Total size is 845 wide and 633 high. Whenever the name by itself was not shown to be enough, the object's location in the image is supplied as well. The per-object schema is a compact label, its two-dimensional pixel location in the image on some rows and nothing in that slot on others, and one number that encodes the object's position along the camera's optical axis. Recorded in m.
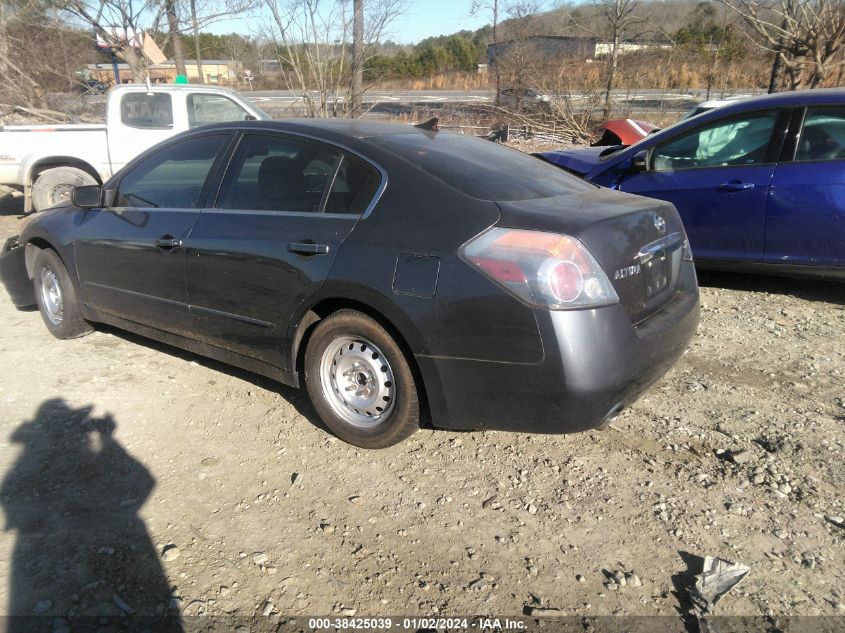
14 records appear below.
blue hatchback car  4.84
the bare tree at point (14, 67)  15.49
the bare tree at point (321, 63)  11.66
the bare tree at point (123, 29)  14.52
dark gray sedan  2.63
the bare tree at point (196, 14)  15.59
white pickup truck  8.70
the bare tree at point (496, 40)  20.82
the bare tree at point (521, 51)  19.92
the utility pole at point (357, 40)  11.48
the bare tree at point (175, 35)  15.98
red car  10.18
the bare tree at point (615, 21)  17.34
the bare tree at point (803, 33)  11.02
